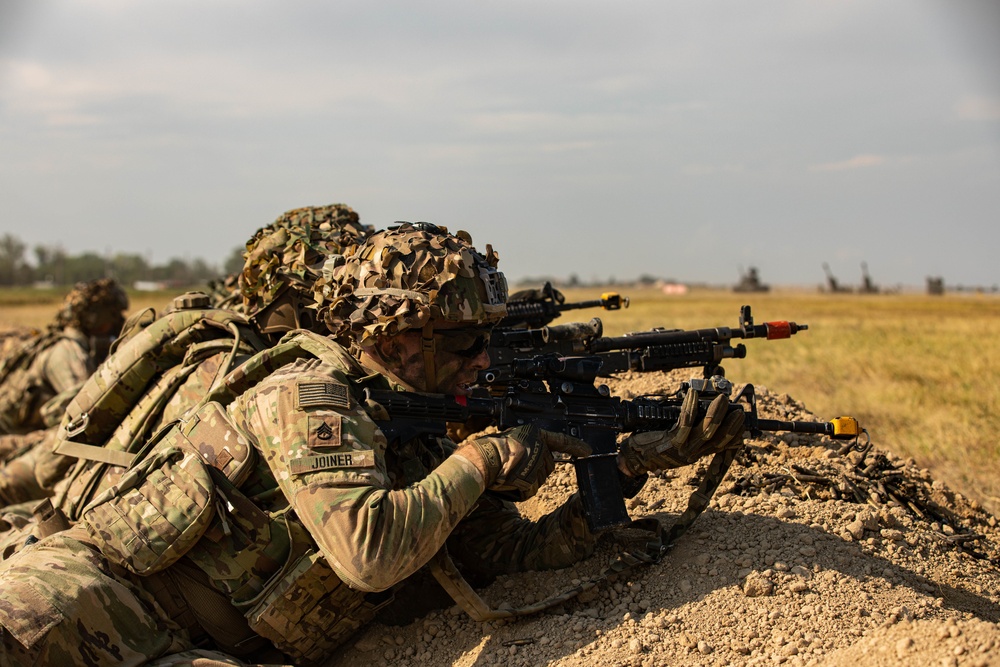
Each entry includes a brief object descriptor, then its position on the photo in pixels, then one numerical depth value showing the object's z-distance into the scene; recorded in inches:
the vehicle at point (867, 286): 2539.4
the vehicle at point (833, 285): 2630.4
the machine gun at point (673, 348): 225.0
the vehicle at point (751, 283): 2746.1
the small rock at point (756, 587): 166.4
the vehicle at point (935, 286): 2522.1
